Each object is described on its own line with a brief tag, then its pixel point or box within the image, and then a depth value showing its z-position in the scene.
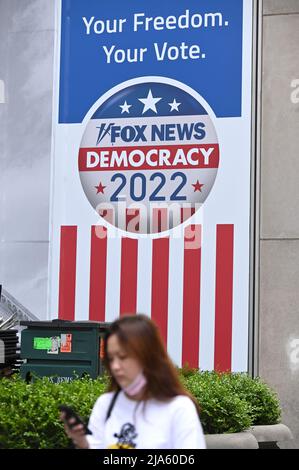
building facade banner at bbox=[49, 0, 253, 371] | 22.05
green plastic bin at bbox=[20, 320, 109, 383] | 16.77
